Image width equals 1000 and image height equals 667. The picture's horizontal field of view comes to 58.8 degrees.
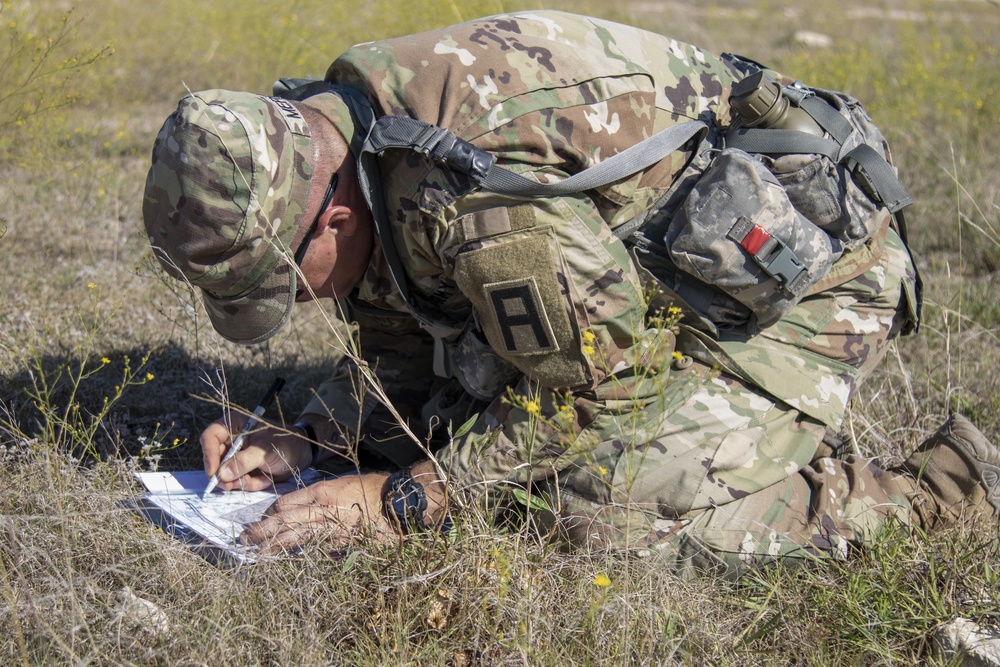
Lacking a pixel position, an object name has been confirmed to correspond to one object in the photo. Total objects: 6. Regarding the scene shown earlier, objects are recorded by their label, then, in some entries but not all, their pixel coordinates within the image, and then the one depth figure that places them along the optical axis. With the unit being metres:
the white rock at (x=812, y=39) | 8.75
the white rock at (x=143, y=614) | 1.98
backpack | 2.25
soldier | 2.13
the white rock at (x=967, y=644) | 1.96
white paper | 2.30
